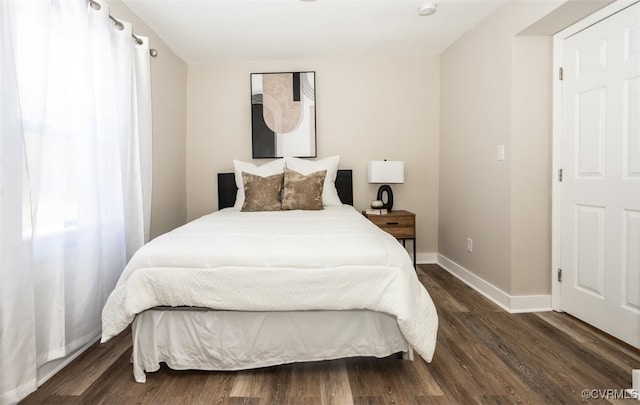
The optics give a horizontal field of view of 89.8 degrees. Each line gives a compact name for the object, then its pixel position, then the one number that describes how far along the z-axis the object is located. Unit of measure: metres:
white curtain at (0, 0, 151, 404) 1.36
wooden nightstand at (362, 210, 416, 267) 3.25
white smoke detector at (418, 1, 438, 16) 2.49
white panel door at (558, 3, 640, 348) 1.84
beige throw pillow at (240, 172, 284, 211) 3.02
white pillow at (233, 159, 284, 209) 3.29
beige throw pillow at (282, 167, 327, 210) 2.99
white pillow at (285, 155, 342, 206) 3.28
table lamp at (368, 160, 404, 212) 3.39
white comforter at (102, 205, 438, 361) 1.48
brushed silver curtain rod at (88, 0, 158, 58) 1.91
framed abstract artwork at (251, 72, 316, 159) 3.67
